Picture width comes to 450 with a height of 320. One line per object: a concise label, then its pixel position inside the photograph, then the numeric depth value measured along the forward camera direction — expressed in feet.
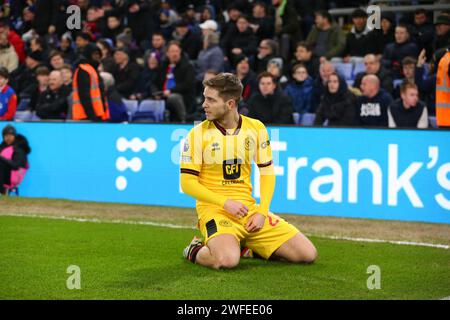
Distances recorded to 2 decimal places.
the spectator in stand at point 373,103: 44.57
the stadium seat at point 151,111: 52.60
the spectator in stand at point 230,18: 61.03
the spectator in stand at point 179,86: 51.98
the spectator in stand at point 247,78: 51.37
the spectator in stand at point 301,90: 49.85
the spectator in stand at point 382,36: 52.65
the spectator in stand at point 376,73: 47.32
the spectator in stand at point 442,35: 48.19
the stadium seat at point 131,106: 53.67
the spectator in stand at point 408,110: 42.29
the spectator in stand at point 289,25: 58.65
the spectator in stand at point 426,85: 46.44
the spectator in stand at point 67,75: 52.68
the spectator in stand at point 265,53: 54.95
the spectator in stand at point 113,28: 67.31
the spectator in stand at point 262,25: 59.47
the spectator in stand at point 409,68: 46.88
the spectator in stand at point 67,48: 63.52
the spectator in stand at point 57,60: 56.35
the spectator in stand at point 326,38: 54.49
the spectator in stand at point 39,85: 55.52
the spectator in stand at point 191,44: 60.39
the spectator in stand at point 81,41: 62.44
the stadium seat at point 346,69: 52.85
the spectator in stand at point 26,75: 61.67
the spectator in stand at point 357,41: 53.01
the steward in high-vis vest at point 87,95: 48.44
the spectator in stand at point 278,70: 50.93
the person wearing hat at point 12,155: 46.06
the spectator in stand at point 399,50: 50.34
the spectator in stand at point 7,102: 52.24
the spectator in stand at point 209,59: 56.08
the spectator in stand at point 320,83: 48.78
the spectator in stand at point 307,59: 52.21
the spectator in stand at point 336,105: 45.65
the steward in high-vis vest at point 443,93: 38.93
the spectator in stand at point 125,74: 57.36
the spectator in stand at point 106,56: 58.65
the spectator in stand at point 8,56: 66.07
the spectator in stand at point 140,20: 65.77
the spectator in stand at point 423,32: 50.44
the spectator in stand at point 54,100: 51.96
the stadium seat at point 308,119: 47.99
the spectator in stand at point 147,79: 56.44
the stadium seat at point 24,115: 55.21
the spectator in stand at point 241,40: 57.82
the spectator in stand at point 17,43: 67.92
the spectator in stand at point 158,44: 59.20
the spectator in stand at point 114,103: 52.34
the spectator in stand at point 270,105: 45.73
